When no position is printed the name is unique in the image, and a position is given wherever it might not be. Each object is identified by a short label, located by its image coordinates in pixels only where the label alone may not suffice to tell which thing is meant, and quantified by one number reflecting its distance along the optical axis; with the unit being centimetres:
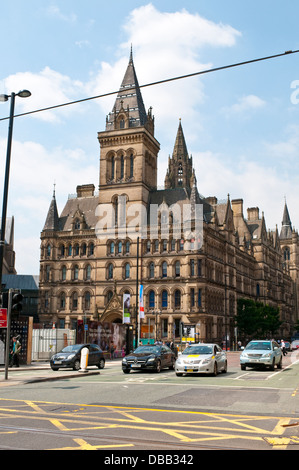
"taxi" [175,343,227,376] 2080
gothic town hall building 6169
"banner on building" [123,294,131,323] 4212
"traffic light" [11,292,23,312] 1783
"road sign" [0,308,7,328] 1878
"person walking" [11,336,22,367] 2712
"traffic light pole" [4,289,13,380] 1807
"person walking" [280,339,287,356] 4513
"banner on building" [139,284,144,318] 4163
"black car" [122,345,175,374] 2298
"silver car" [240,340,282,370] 2464
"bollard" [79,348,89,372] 2337
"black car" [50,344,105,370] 2547
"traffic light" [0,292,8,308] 1869
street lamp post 1698
